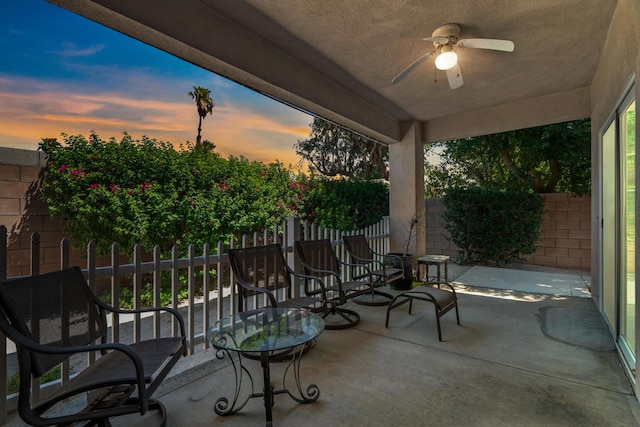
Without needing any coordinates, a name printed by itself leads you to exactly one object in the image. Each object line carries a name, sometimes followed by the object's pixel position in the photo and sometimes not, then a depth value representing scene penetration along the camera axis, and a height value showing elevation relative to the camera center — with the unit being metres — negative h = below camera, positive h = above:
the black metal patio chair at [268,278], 2.93 -0.62
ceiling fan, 2.85 +1.68
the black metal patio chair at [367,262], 4.39 -0.71
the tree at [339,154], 12.05 +2.62
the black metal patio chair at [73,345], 1.33 -0.67
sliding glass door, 2.64 -0.10
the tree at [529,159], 6.98 +1.59
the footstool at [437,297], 3.19 -0.87
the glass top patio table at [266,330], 1.90 -0.79
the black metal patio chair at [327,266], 3.58 -0.60
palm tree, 12.20 +4.76
